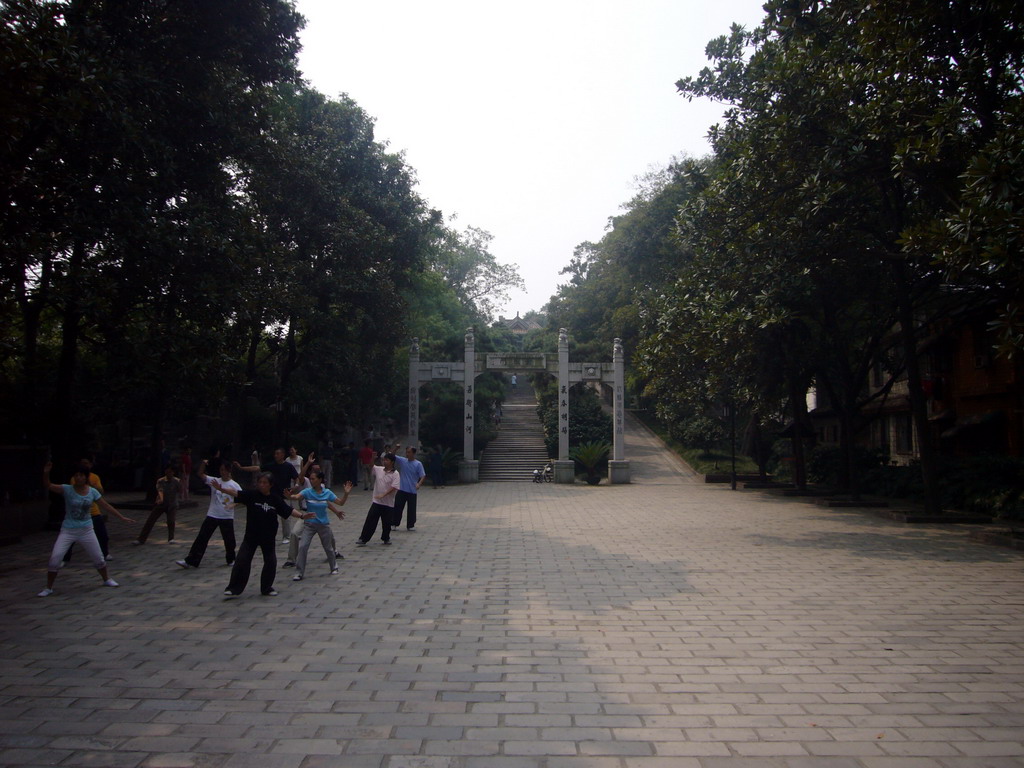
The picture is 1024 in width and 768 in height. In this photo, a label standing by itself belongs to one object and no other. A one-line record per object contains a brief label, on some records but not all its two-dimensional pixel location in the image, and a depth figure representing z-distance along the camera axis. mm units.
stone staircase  31736
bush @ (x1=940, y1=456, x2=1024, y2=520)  16250
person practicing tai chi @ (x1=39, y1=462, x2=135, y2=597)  8492
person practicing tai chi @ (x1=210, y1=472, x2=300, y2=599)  8203
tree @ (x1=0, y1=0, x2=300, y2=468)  9812
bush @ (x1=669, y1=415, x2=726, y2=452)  33375
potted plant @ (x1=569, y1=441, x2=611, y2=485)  28500
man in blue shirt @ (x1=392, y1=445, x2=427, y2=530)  13578
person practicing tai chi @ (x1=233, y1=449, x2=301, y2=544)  10578
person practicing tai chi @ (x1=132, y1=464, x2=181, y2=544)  12211
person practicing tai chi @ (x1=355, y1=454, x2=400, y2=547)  12445
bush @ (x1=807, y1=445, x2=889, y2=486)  23719
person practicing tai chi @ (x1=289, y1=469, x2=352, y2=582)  9578
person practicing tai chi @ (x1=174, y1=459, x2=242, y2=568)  10078
